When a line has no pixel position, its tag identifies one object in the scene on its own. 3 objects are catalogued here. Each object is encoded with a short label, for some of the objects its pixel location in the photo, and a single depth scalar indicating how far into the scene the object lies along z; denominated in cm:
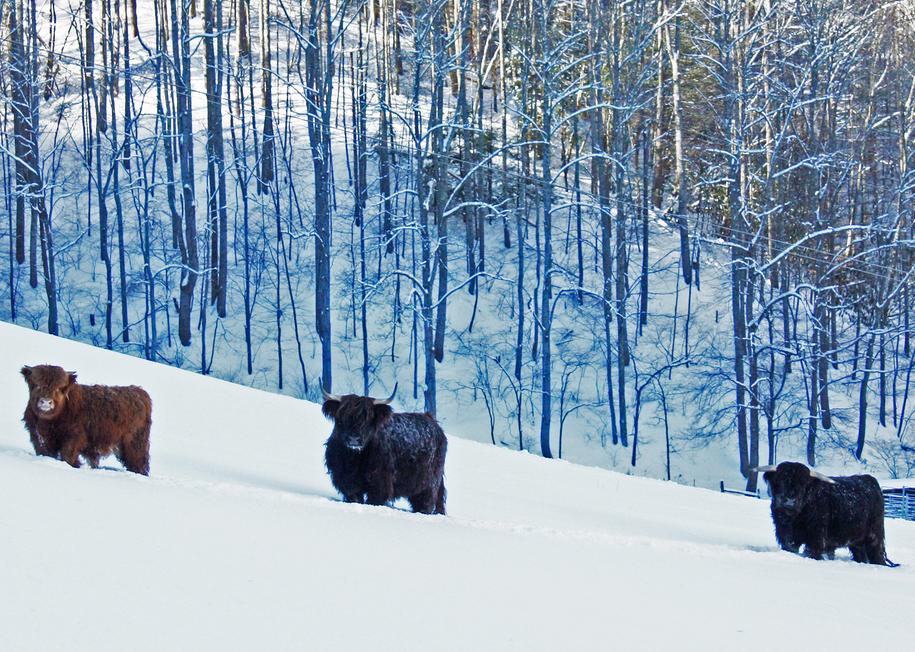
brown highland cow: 1759
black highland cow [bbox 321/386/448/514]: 1948
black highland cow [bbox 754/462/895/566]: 2236
